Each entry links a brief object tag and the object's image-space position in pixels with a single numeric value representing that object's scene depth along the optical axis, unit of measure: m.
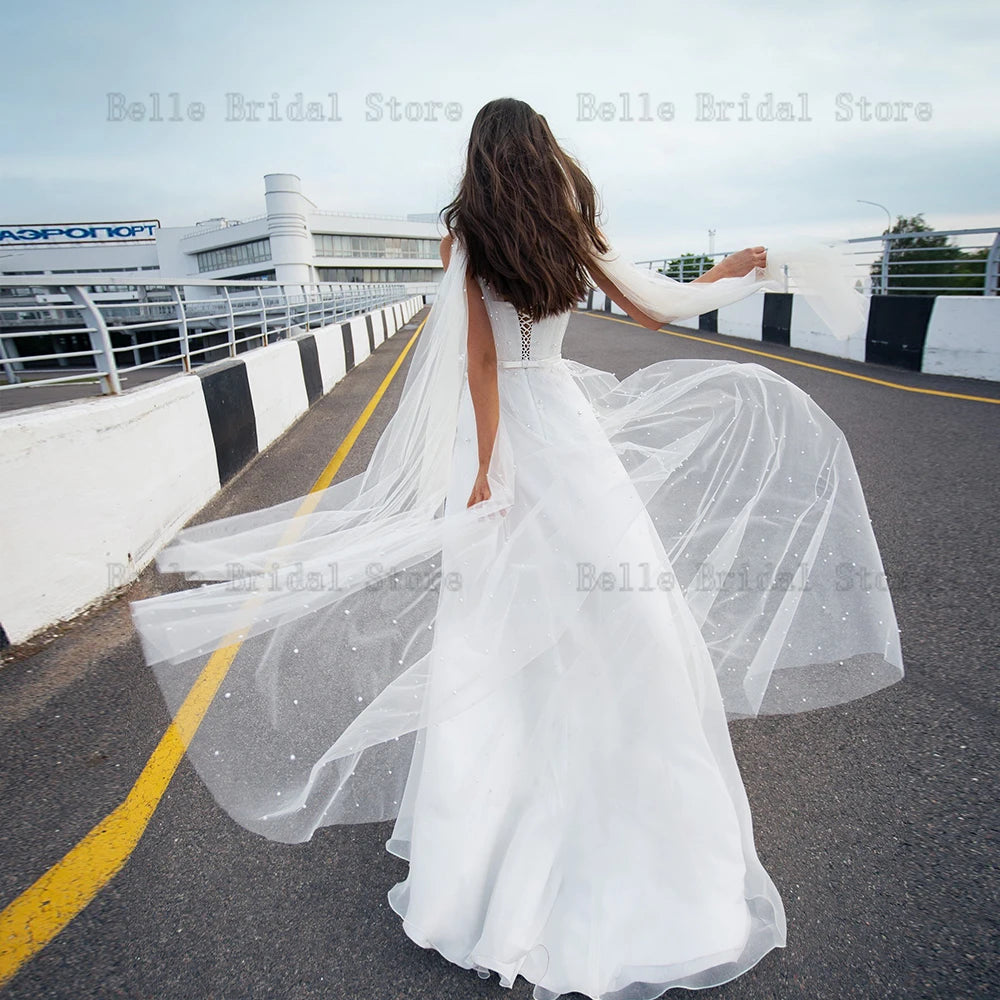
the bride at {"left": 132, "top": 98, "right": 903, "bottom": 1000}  1.82
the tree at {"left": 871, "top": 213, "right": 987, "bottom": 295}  11.01
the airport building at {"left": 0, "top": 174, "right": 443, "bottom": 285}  84.25
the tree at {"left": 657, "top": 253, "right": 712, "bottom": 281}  24.03
